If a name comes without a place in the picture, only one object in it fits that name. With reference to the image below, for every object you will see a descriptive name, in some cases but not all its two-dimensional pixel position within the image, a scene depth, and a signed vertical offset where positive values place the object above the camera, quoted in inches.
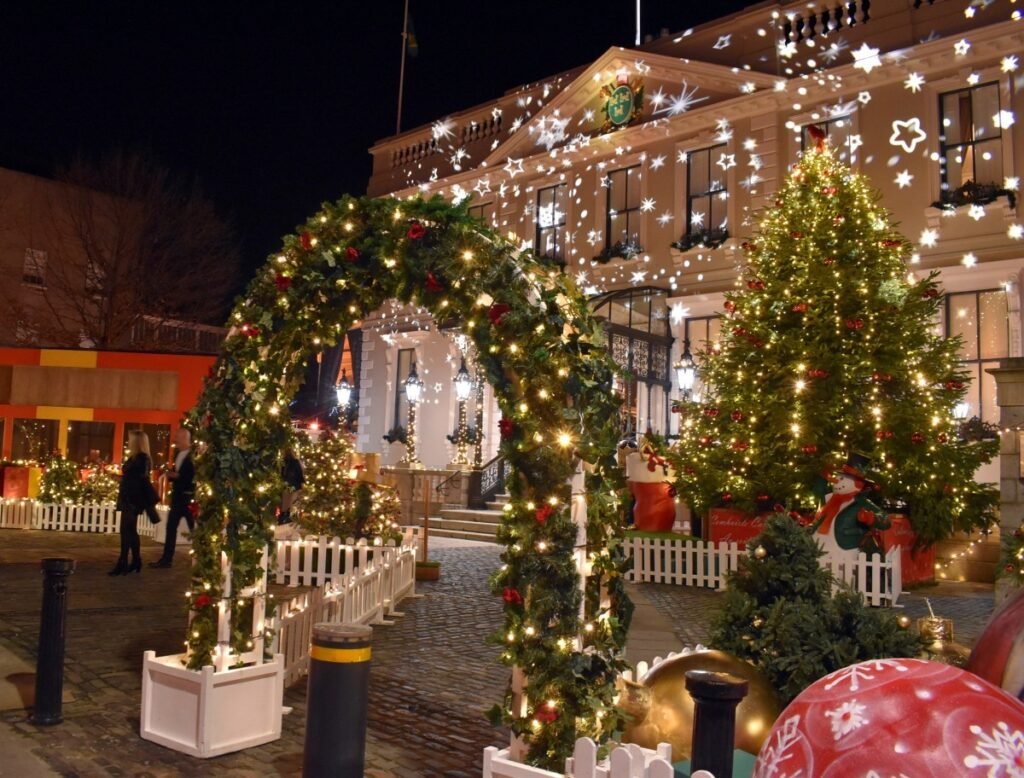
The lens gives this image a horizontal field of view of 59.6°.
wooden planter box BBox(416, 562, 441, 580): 511.8 -58.8
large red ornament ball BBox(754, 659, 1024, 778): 89.8 -25.5
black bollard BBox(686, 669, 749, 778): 138.0 -37.6
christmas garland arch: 174.6 +11.6
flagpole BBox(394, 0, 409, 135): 1102.4 +502.5
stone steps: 776.9 -48.2
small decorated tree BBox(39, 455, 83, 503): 743.1 -21.0
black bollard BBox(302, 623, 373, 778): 178.9 -47.8
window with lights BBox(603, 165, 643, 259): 878.4 +260.7
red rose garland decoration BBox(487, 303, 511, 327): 185.3 +32.9
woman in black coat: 483.2 -18.6
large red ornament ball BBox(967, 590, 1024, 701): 130.0 -25.0
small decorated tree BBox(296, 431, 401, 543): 471.8 -20.2
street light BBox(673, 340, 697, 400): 708.0 +84.5
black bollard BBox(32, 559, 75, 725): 230.7 -49.8
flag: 1086.4 +518.6
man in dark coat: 511.5 -16.9
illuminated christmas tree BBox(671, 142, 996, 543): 527.5 +62.0
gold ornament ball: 176.6 -46.6
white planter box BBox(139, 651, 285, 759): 214.8 -60.1
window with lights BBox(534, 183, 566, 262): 953.5 +269.1
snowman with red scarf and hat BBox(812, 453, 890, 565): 463.8 -20.5
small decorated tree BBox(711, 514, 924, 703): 189.6 -31.1
